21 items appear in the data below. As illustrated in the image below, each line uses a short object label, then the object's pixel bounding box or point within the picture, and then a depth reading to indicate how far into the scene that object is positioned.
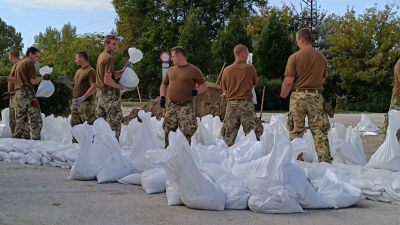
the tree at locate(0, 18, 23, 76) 59.51
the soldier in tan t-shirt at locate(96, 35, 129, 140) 8.23
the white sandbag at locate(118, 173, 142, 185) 6.18
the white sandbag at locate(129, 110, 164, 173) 6.65
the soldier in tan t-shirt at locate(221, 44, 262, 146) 8.05
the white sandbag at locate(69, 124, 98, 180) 6.45
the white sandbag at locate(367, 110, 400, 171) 6.56
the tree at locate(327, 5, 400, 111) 32.12
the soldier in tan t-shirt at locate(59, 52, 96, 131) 8.87
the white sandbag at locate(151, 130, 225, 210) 4.88
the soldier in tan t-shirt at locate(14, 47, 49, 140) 9.63
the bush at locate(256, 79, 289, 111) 30.75
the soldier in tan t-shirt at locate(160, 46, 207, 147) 7.31
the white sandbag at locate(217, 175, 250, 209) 4.95
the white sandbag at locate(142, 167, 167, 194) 5.68
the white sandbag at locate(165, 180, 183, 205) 5.06
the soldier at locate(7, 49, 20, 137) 9.98
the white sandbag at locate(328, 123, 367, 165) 7.26
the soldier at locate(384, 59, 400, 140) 8.06
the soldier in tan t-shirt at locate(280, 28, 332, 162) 7.09
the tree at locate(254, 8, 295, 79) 33.00
